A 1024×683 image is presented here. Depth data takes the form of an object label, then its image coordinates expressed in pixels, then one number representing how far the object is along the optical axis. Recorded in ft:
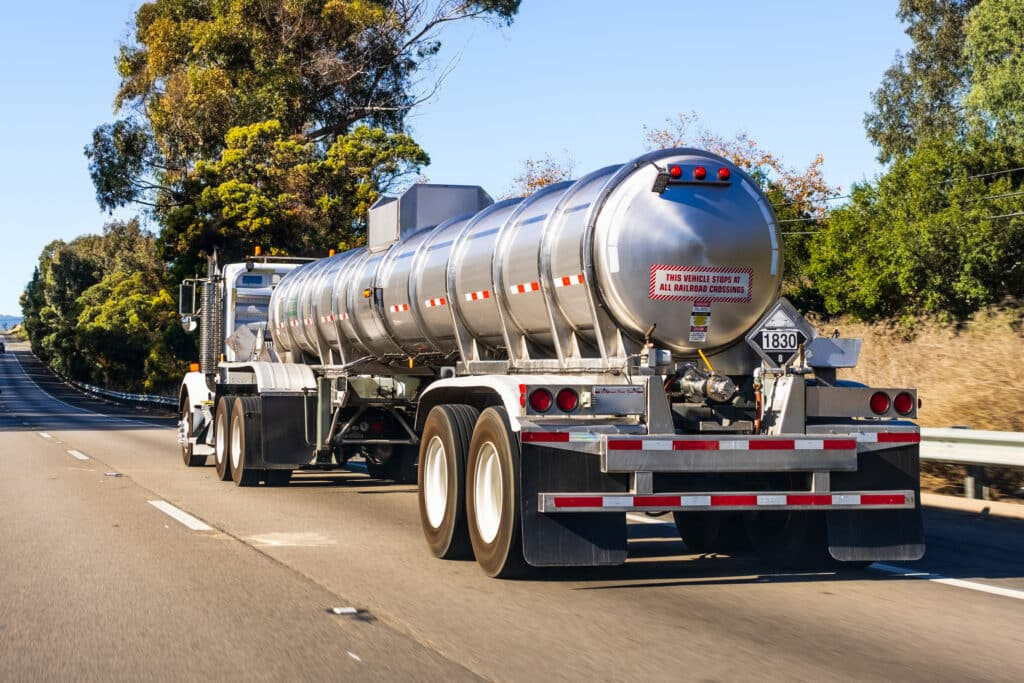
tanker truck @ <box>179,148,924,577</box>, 27.43
